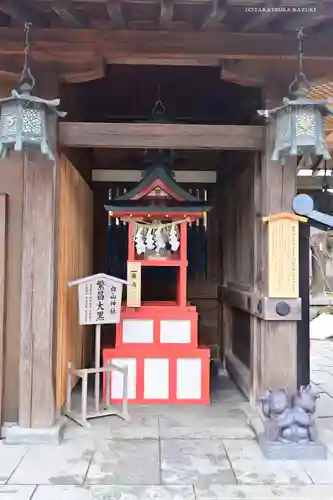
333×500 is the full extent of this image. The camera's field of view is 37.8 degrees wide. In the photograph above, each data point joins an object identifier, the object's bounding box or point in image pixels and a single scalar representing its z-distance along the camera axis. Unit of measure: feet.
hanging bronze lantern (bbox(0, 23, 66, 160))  11.95
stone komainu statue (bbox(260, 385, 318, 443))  12.67
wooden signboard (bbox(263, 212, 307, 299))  13.89
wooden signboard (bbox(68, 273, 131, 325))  15.46
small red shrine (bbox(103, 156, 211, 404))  17.24
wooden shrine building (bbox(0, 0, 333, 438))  12.87
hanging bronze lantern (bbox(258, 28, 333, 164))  12.19
